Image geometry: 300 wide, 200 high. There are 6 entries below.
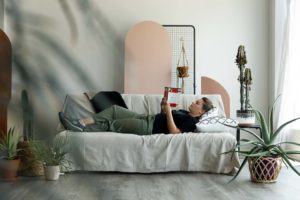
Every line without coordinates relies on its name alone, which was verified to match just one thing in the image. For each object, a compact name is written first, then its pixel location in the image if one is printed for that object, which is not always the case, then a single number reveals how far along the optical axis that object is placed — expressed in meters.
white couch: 3.29
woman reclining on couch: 3.57
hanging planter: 4.57
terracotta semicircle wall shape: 4.69
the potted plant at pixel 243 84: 3.88
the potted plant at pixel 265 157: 2.94
